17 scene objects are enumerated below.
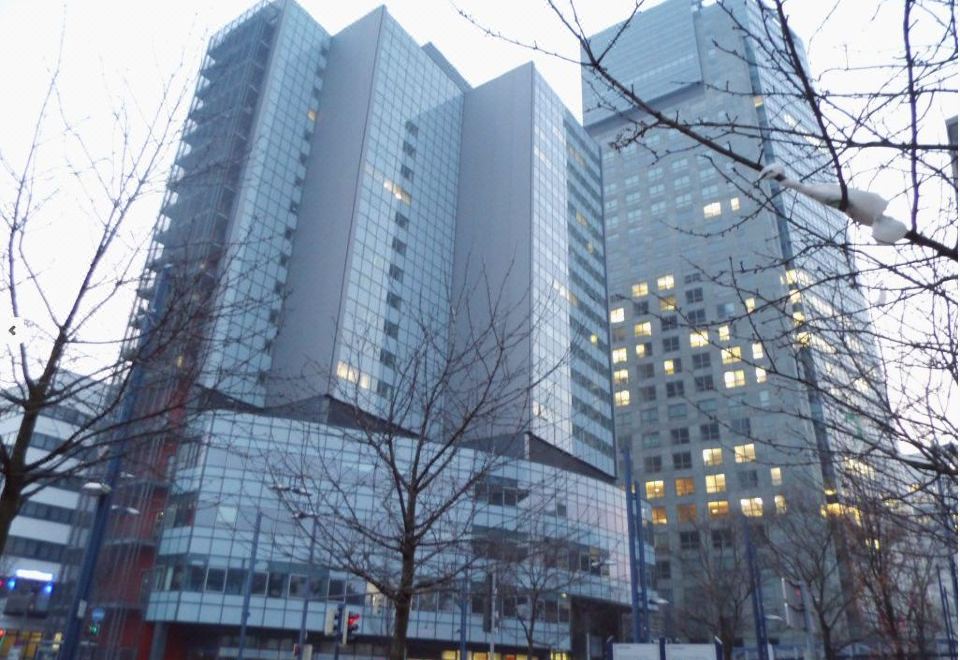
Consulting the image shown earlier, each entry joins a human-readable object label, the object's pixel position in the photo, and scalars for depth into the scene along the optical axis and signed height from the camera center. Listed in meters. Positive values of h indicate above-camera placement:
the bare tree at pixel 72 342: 8.02 +3.15
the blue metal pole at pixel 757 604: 24.22 +1.53
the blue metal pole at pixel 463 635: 28.12 +0.00
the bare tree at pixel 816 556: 26.44 +4.67
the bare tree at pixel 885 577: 16.06 +1.78
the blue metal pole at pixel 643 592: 27.49 +1.94
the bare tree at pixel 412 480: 9.54 +2.06
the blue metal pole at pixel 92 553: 14.14 +1.38
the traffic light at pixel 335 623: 24.79 +0.23
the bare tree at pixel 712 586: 39.28 +3.99
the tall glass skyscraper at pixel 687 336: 80.06 +37.81
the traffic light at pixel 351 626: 25.87 +0.16
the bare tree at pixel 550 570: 26.34 +2.90
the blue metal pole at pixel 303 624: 28.54 +0.15
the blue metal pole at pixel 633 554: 25.89 +3.23
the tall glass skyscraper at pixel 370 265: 45.34 +32.70
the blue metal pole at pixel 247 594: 25.20 +1.19
